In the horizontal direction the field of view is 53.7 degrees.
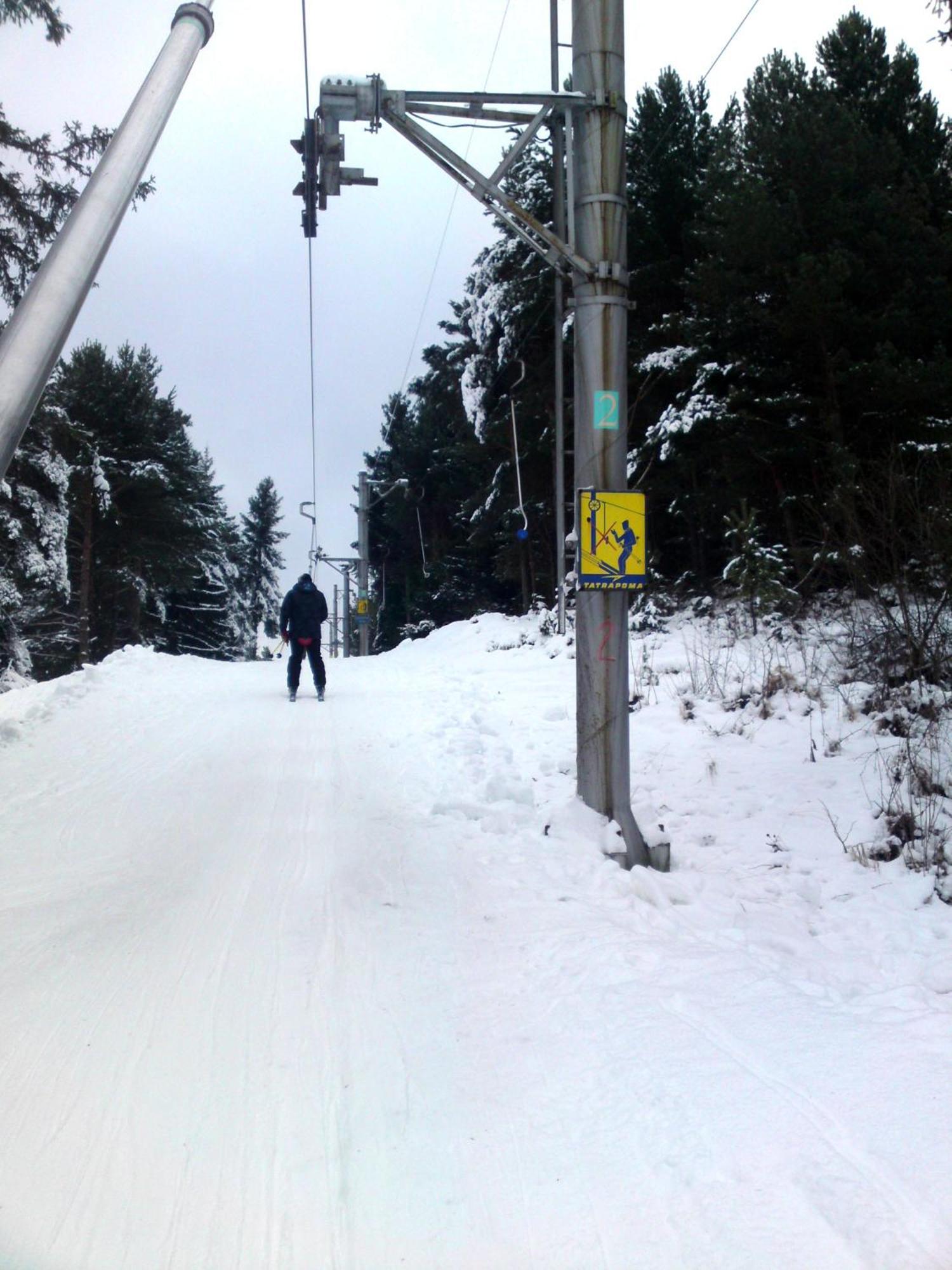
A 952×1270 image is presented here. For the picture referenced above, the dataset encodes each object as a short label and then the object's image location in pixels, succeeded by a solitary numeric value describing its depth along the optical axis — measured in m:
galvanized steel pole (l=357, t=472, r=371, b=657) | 37.69
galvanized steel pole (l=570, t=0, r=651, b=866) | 6.25
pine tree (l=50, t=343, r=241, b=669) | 30.02
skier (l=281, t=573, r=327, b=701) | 13.62
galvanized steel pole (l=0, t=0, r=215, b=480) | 3.65
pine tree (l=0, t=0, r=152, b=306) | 13.59
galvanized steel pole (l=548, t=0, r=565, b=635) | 15.73
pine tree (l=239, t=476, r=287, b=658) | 73.75
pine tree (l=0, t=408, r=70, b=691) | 16.91
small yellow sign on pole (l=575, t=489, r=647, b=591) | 6.21
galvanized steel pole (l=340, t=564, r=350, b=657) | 58.52
